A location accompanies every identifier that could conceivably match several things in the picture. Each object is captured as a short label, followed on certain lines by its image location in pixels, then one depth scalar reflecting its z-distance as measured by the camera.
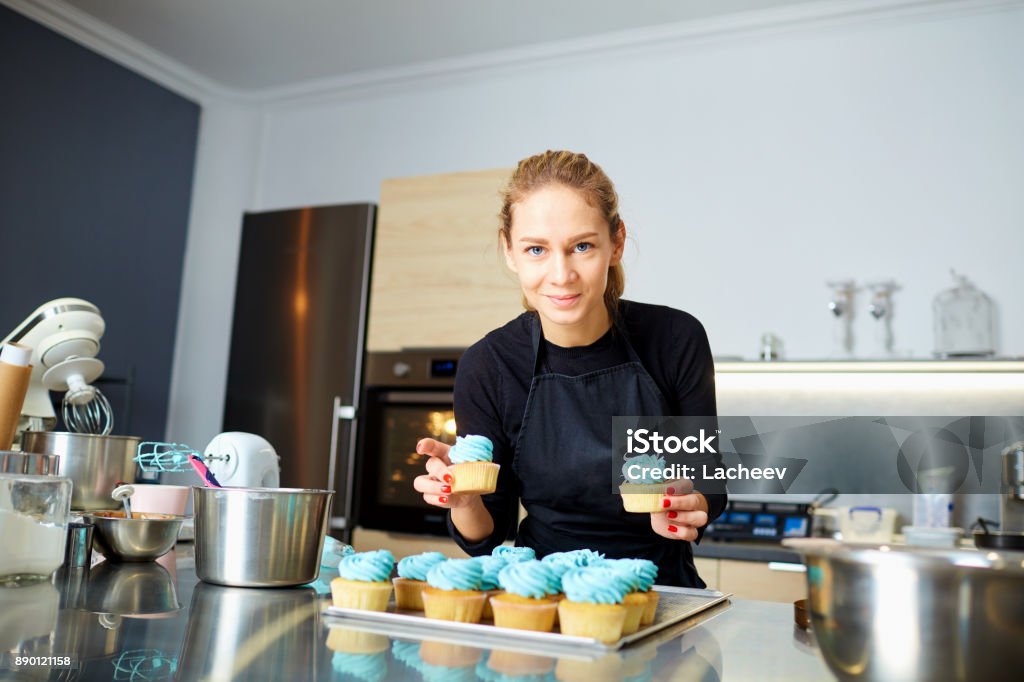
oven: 3.31
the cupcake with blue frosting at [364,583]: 0.96
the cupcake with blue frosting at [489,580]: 0.96
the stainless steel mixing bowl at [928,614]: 0.59
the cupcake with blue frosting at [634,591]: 0.90
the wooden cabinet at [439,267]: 3.36
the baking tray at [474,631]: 0.83
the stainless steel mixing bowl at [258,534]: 1.12
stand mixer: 1.75
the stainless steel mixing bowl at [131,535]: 1.32
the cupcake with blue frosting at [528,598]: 0.88
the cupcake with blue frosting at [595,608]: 0.84
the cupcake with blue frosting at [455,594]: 0.92
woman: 1.48
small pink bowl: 1.51
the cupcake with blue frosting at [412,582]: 0.99
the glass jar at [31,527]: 1.08
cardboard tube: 1.46
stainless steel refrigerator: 3.49
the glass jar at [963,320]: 2.95
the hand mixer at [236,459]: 1.57
